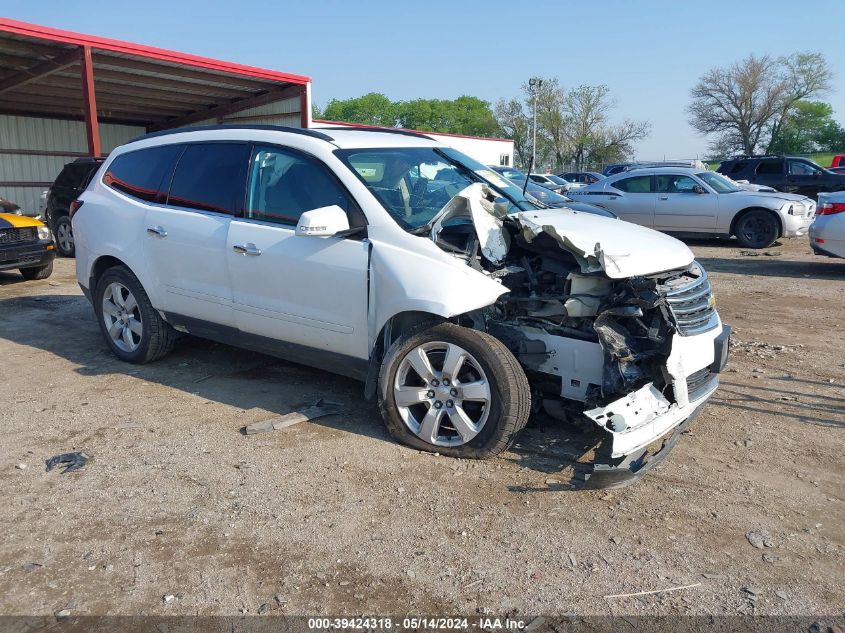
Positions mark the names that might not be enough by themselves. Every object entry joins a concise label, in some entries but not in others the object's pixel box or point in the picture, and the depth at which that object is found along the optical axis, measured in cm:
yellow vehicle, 1007
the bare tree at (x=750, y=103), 6284
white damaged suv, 400
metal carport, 1459
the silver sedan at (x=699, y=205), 1390
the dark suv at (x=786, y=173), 2147
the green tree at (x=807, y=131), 6406
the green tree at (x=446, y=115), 9662
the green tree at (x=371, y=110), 9812
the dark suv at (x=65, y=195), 1278
